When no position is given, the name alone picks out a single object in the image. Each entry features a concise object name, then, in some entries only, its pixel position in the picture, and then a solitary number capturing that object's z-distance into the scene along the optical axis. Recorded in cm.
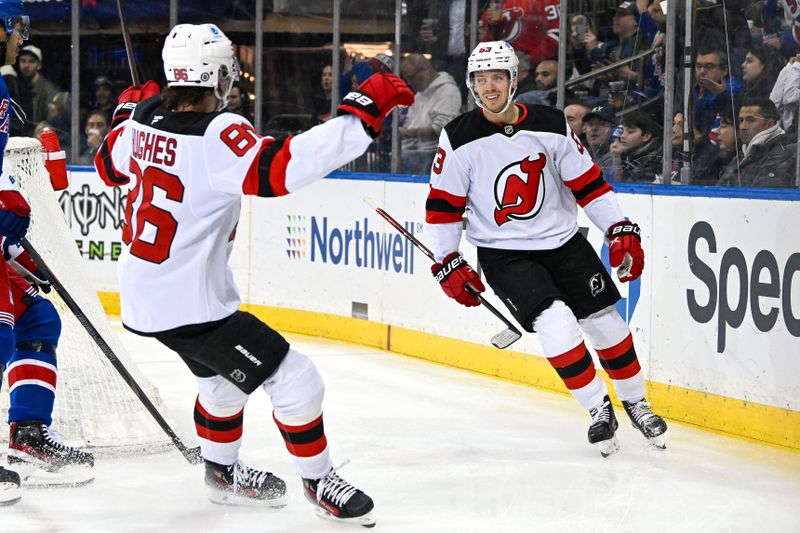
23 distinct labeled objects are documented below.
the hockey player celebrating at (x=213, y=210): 518
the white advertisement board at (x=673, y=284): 766
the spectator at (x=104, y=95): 1511
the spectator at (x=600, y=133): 980
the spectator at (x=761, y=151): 816
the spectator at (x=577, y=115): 1007
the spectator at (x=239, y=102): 1427
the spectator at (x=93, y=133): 1502
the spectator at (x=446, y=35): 1156
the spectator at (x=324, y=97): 1340
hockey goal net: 739
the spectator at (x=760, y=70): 822
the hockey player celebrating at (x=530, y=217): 735
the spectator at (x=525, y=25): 1049
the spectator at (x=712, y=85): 861
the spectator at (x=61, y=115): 1520
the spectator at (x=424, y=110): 1180
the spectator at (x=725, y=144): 858
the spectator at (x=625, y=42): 949
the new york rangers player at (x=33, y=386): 658
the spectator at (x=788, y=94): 802
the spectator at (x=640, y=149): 923
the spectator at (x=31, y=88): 1526
